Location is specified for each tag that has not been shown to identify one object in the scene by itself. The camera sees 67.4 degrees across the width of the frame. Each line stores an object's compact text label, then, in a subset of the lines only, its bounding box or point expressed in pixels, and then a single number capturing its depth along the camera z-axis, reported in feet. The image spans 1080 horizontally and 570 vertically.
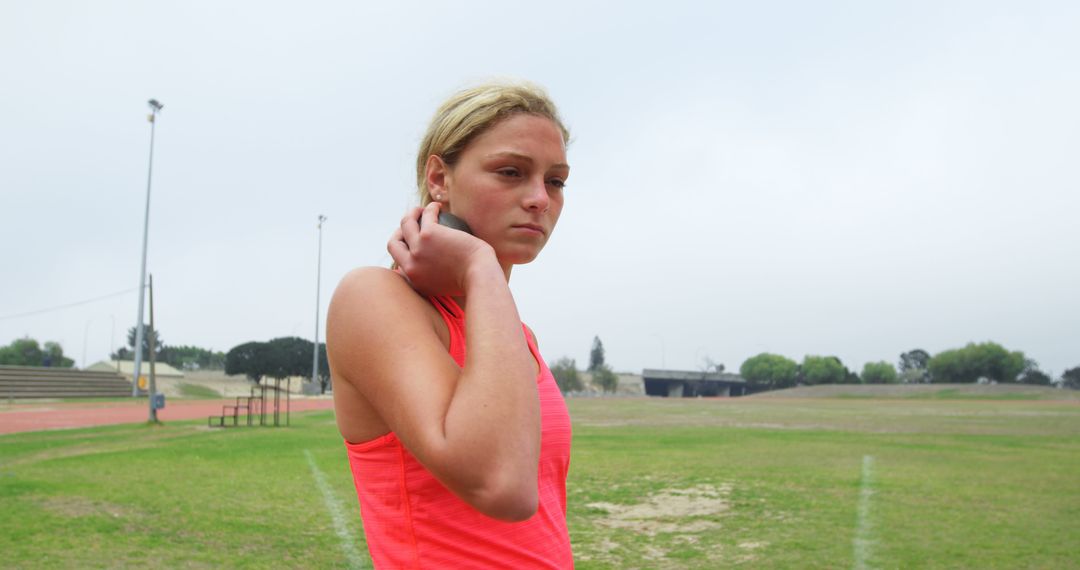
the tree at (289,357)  325.01
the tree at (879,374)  490.08
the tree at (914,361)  575.87
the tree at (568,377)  352.28
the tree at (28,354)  334.03
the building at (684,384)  389.19
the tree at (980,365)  378.53
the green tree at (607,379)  381.81
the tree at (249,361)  325.01
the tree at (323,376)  289.74
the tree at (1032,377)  386.32
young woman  3.79
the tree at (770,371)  483.92
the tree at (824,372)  467.52
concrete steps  180.96
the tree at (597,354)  593.42
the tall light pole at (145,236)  132.46
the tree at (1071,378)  402.52
